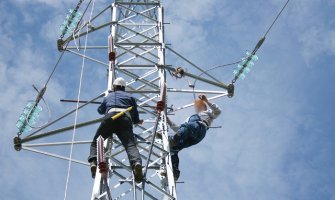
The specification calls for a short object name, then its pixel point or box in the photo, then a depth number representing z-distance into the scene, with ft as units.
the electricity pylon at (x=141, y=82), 34.37
